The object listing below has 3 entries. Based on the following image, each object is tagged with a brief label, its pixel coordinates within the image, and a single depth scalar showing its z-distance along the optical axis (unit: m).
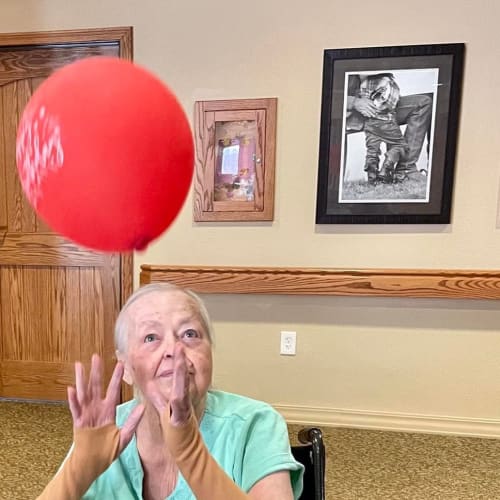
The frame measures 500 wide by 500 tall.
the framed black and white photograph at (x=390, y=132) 2.11
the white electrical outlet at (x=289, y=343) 2.34
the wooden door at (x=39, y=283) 2.51
